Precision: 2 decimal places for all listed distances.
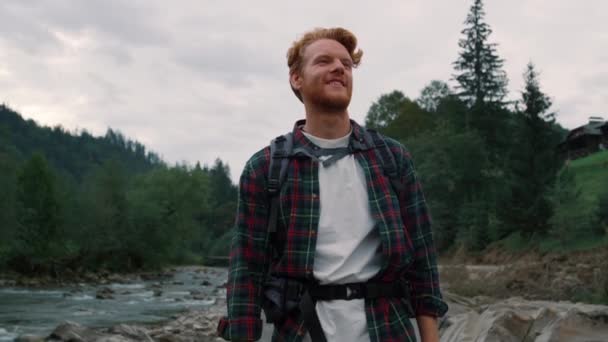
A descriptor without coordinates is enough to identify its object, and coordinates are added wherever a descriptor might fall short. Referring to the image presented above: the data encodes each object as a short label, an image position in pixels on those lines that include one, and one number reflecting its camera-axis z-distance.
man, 2.26
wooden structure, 54.84
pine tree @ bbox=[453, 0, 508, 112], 47.81
